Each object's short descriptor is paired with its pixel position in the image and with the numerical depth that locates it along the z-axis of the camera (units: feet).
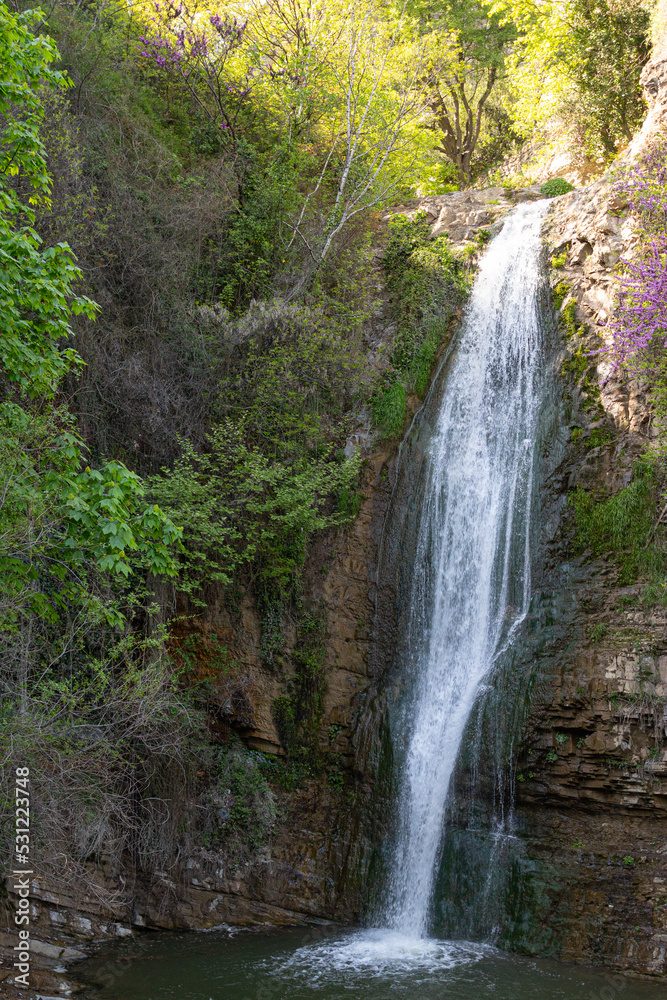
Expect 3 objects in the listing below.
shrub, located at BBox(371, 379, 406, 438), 46.68
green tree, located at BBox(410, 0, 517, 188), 76.23
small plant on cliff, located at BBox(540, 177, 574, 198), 57.67
